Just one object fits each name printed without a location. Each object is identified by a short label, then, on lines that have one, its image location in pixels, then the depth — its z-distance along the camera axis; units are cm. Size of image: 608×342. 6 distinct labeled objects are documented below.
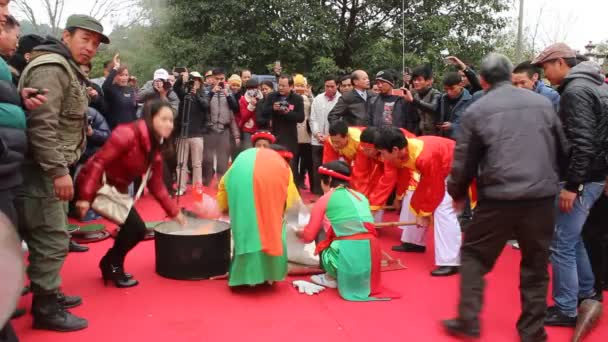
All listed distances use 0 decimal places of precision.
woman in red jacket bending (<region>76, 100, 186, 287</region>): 336
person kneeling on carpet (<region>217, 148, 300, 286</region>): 371
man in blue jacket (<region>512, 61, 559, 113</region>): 440
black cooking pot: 399
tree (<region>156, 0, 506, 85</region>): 1518
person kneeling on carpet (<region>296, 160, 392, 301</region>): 367
